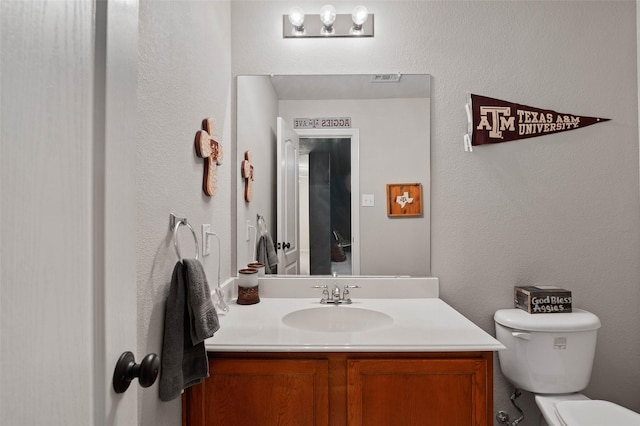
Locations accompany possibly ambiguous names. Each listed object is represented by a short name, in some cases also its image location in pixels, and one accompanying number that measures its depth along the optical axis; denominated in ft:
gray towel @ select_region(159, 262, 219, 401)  3.27
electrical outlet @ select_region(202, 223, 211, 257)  4.52
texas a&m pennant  5.92
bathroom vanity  3.83
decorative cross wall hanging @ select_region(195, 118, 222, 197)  4.30
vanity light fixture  5.97
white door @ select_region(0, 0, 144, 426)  1.18
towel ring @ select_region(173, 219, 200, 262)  3.45
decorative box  5.46
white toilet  5.15
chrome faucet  5.53
